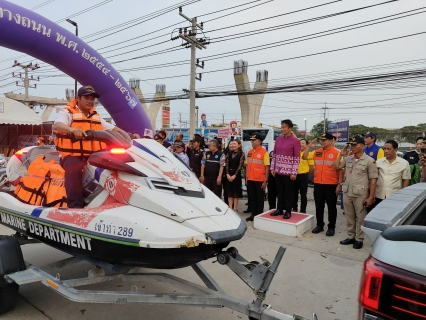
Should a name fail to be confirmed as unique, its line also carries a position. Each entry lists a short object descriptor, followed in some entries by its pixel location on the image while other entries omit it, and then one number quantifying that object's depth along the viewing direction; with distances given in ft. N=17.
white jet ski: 7.14
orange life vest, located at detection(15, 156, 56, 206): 10.28
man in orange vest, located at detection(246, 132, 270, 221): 20.38
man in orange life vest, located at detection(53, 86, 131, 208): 9.45
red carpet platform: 17.13
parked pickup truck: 3.39
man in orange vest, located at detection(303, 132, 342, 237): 17.52
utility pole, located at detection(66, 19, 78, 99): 61.41
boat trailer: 6.93
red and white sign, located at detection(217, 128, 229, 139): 55.52
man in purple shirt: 18.28
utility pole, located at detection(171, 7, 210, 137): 59.98
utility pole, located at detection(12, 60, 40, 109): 116.98
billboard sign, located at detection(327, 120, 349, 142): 50.39
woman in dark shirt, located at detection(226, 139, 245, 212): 21.62
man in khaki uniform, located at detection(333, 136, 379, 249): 15.39
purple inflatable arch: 17.53
